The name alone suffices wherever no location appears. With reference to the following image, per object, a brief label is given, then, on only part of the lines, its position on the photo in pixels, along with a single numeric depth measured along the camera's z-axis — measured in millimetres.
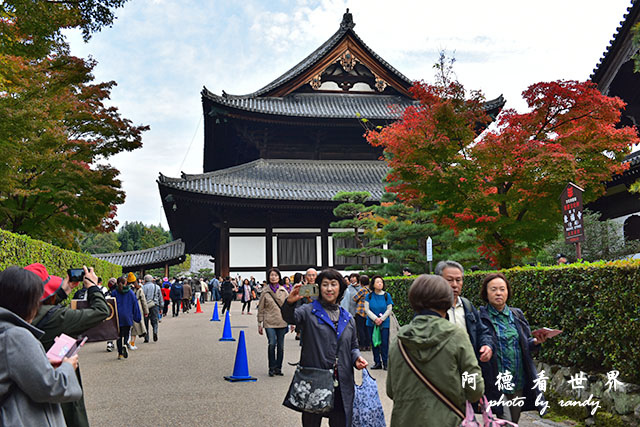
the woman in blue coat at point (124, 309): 11297
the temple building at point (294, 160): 24375
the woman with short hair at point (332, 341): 4371
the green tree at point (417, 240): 15116
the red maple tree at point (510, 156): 10938
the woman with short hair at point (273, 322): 9031
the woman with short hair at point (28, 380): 2463
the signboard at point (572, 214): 7820
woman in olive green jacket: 2994
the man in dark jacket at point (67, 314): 3320
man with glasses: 4211
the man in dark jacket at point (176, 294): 23594
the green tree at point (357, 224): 18797
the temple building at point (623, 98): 15500
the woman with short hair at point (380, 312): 9711
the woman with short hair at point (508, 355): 4184
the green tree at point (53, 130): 9609
